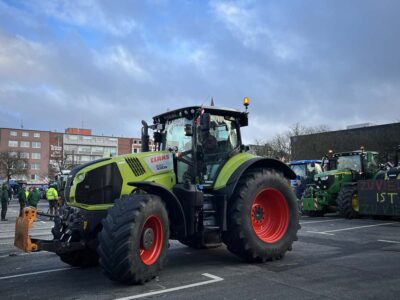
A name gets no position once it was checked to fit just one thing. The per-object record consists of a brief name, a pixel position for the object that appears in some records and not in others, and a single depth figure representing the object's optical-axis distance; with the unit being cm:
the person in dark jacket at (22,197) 2045
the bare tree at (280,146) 4834
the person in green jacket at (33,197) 1959
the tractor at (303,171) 2131
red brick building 9869
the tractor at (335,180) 1681
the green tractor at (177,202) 562
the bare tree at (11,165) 6831
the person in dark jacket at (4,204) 1962
